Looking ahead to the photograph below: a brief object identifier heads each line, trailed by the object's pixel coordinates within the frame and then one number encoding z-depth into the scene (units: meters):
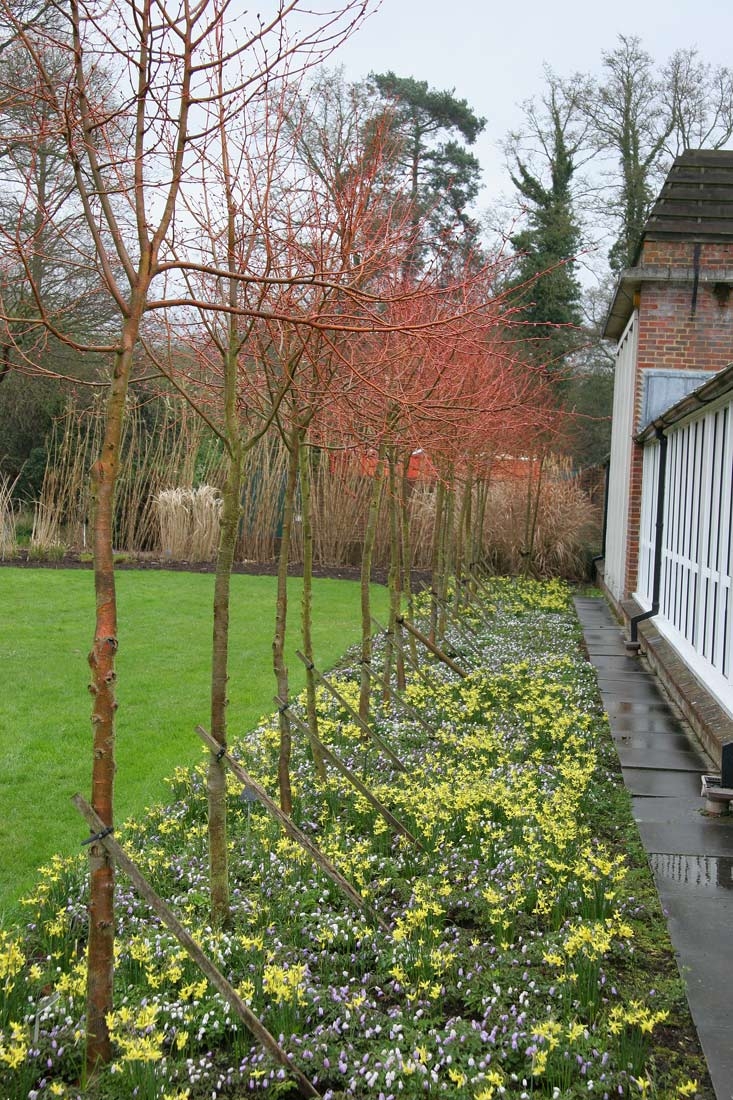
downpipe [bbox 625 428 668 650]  9.19
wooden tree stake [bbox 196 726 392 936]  3.56
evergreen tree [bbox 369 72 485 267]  19.81
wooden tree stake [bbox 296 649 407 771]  5.25
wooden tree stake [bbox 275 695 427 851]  4.50
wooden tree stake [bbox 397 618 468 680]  8.04
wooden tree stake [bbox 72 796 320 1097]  2.65
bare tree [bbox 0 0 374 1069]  2.69
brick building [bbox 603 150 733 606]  10.95
